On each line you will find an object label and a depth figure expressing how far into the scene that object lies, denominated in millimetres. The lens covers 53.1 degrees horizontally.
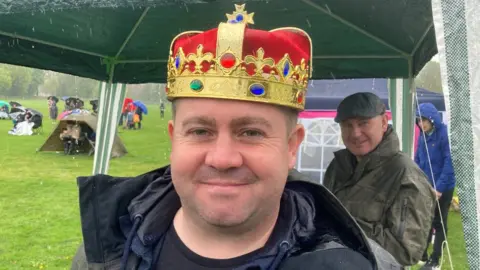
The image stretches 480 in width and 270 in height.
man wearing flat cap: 2523
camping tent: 13273
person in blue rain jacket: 4957
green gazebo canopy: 2928
